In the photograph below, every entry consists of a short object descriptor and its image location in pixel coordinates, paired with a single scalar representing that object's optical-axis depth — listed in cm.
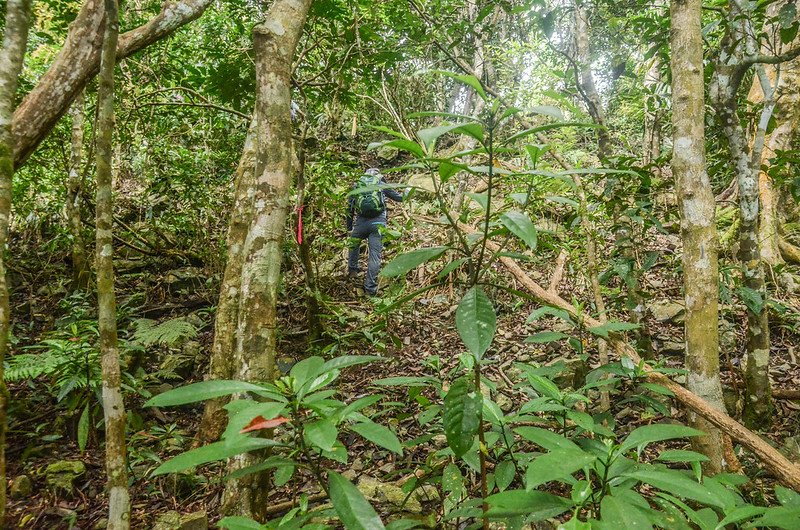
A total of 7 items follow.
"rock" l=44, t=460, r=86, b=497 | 285
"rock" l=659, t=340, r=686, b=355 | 370
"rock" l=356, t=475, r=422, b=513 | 243
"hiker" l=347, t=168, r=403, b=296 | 577
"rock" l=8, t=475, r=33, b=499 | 276
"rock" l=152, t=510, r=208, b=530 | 230
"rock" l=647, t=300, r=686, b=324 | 415
